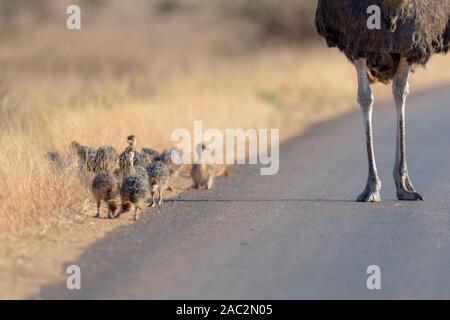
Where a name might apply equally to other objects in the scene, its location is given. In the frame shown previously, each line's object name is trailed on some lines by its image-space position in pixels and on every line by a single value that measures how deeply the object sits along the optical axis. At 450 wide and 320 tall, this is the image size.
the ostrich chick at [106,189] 10.59
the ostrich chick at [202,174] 12.57
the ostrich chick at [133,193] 10.56
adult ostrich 11.05
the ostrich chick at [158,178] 11.26
